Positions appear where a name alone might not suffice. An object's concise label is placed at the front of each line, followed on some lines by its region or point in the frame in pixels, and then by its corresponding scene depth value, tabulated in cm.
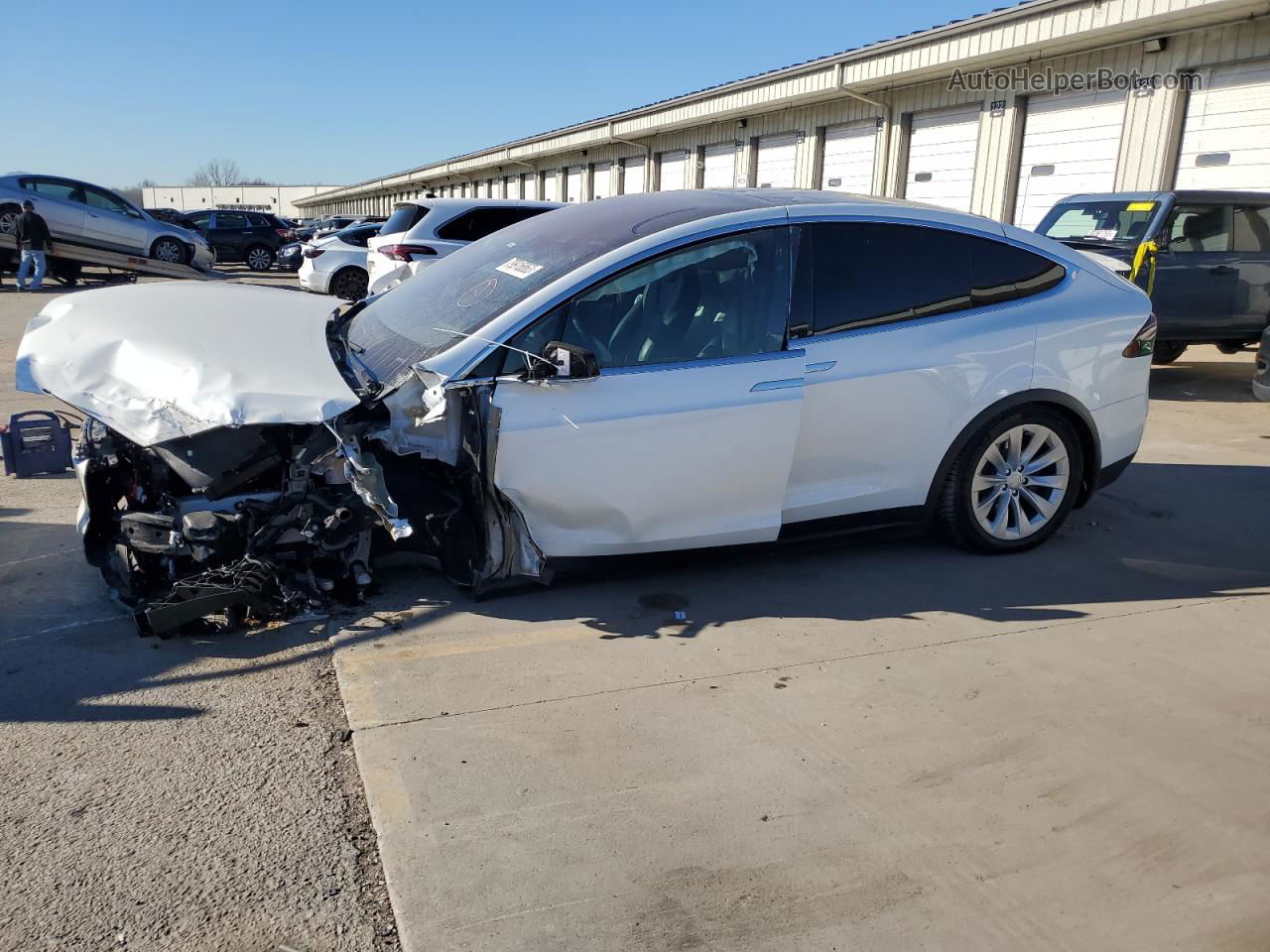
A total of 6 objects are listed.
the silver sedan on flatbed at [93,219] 1850
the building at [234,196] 10988
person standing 1734
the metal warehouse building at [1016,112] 1215
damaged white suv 396
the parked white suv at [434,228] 1175
